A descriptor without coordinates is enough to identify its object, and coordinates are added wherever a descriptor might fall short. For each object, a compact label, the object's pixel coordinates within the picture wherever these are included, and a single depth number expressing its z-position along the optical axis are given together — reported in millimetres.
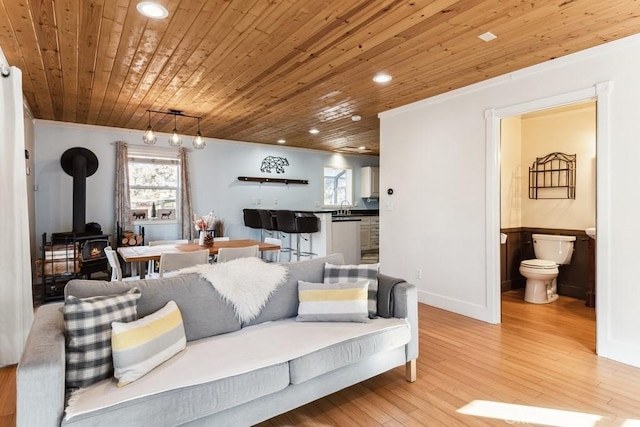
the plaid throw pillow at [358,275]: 2523
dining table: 3424
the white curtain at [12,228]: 2773
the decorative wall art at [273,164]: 7422
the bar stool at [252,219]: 6534
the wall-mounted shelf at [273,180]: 7105
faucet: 7991
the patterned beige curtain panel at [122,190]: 5789
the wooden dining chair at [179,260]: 3225
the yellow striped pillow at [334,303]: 2387
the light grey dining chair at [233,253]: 3637
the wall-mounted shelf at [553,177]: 4633
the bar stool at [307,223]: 5645
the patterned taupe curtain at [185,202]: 6355
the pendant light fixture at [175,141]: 4359
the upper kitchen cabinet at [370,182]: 8727
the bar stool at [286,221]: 5602
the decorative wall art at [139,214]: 6053
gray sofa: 1363
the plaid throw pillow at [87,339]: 1562
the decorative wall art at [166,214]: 6301
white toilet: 4273
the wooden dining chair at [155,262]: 4129
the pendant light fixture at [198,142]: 4465
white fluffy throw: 2291
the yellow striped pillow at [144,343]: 1593
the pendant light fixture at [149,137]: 4094
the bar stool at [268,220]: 6066
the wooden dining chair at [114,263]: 3387
